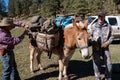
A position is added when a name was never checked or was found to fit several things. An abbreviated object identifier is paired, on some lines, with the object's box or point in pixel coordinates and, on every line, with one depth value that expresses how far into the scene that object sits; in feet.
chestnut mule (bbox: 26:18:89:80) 10.12
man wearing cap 10.33
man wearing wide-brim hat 10.27
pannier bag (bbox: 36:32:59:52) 11.37
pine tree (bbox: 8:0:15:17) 174.45
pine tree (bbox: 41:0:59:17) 105.54
